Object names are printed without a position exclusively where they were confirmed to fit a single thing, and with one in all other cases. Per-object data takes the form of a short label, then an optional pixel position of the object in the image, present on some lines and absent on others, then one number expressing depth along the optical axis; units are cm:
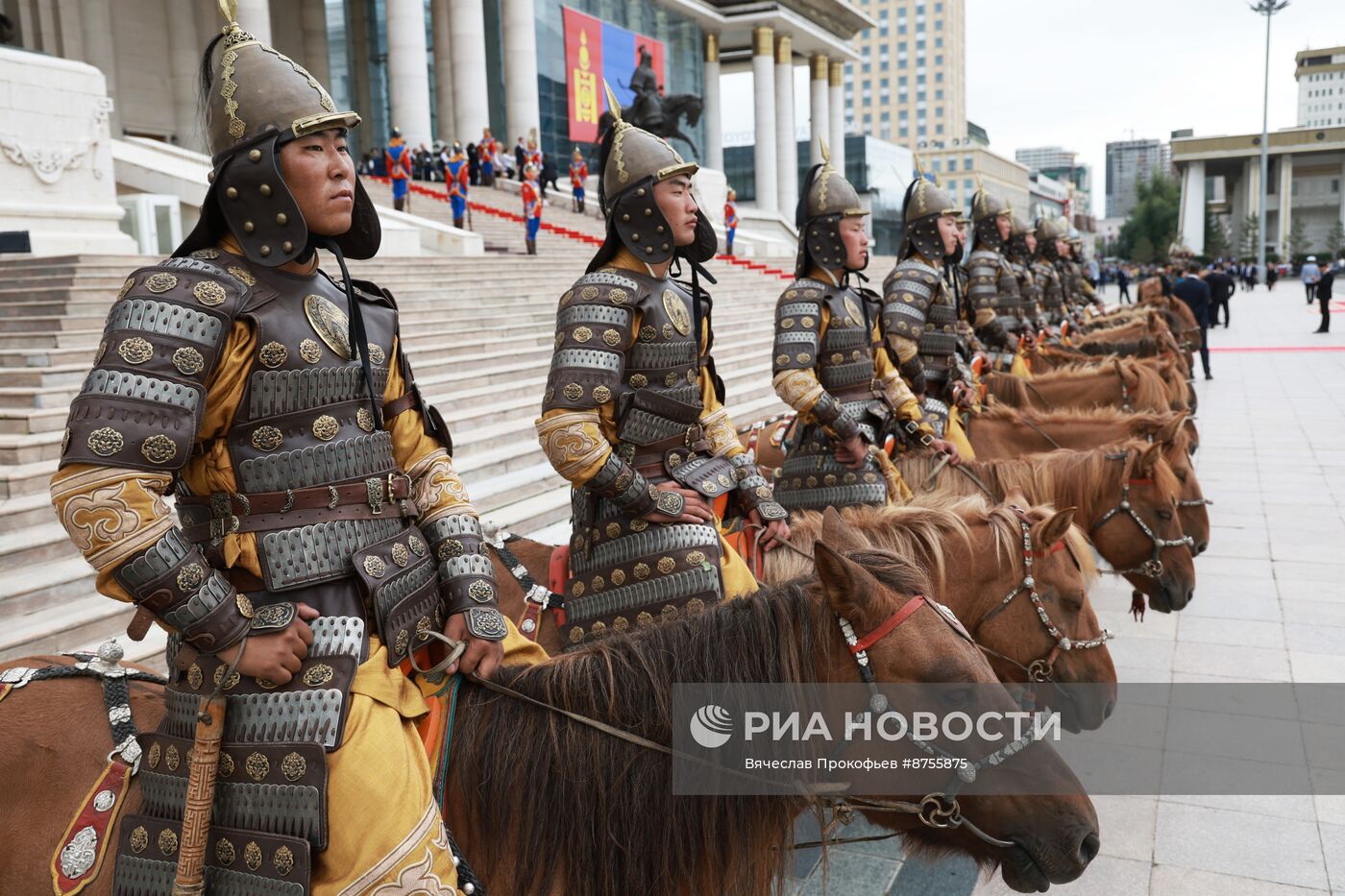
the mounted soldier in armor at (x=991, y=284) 1051
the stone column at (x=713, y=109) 4894
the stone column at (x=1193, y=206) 8250
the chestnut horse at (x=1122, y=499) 555
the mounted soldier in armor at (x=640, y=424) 362
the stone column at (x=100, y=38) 2731
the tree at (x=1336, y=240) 8131
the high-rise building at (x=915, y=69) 13625
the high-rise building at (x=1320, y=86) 12325
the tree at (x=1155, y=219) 8388
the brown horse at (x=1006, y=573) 354
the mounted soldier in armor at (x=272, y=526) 202
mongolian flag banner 3859
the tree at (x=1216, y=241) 7856
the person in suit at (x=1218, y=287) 2638
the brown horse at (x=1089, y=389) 837
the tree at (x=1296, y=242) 8381
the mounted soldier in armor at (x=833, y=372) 539
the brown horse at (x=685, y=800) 218
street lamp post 4819
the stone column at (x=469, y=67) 3025
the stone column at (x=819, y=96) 5453
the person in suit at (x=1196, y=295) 1983
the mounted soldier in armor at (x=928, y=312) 669
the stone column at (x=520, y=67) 3334
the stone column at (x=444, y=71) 3422
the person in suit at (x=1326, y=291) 2838
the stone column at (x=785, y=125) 5034
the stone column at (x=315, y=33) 3619
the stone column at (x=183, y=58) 3006
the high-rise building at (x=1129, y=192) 17671
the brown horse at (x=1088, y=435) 629
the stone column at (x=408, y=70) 2777
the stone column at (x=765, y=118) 4888
